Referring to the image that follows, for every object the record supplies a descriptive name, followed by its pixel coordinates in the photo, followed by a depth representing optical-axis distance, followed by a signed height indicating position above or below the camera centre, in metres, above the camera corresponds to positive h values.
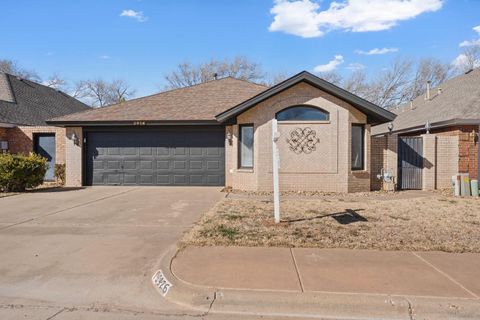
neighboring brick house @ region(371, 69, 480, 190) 13.34 +0.19
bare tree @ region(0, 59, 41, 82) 45.78 +12.38
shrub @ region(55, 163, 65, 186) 15.52 -0.54
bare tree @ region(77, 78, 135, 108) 55.22 +10.55
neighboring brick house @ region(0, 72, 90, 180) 16.59 +2.46
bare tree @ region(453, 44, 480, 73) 36.69 +10.32
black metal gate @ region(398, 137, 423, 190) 13.47 -0.04
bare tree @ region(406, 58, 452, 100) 37.60 +8.86
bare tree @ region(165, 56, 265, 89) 43.00 +10.86
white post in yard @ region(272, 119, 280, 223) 7.27 -0.14
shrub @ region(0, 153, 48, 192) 12.73 -0.45
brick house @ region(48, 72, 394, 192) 12.43 +0.91
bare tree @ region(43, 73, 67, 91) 50.34 +11.09
